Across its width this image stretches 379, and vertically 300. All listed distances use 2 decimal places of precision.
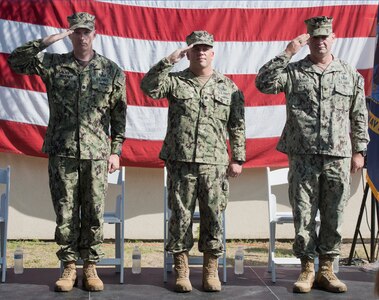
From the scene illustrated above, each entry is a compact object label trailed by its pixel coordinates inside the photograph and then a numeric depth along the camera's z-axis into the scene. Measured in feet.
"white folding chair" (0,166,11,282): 18.29
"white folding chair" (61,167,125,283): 18.48
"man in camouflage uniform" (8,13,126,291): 16.85
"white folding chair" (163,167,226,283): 18.63
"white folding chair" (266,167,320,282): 18.61
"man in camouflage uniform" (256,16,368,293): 17.16
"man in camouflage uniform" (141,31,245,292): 17.15
